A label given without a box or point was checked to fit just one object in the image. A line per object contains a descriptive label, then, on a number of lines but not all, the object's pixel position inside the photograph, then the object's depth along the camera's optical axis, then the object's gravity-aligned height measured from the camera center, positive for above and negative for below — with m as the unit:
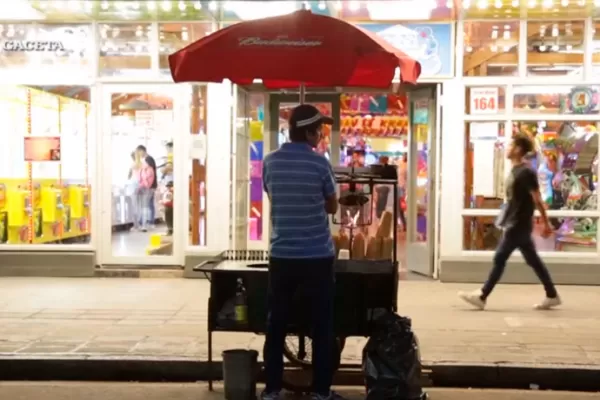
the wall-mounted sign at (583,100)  10.20 +0.92
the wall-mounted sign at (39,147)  10.86 +0.36
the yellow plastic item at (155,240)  10.85 -0.87
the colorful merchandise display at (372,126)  11.45 +0.71
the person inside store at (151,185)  10.79 -0.14
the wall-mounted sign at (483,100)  10.29 +0.93
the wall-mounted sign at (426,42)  10.20 +1.64
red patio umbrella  5.73 +0.86
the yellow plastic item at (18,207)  10.86 -0.43
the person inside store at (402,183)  12.17 -0.13
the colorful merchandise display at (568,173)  10.29 +0.02
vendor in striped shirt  5.39 -0.45
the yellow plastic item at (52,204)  10.95 -0.40
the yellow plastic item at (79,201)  10.86 -0.35
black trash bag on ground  5.45 -1.26
